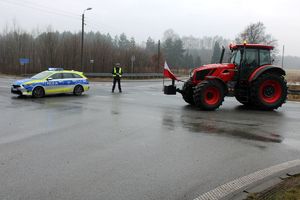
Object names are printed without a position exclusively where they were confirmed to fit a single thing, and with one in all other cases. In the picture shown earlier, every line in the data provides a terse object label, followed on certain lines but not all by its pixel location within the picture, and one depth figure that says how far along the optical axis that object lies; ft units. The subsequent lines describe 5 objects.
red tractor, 45.14
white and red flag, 47.96
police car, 56.03
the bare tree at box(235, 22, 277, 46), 219.41
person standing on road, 70.73
